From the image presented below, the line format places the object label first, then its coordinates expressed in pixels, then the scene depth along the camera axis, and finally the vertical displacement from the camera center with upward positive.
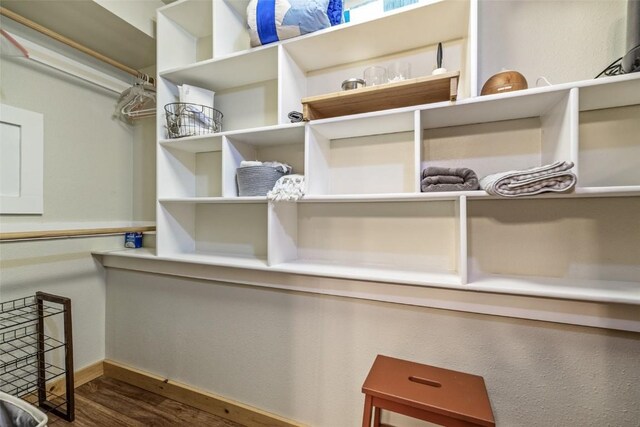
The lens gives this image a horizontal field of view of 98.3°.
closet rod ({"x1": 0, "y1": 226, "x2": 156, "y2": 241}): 1.21 -0.10
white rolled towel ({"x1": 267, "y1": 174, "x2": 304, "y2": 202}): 1.19 +0.10
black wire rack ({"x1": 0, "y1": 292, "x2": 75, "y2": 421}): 1.39 -0.75
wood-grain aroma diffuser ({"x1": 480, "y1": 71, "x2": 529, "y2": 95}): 0.93 +0.45
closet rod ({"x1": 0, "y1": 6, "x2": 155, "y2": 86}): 1.23 +0.86
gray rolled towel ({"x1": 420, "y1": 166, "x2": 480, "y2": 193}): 0.99 +0.12
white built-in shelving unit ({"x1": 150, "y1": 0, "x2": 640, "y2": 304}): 0.97 +0.22
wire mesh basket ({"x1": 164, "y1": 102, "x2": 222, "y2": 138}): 1.47 +0.50
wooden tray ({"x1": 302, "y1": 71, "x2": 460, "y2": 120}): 0.96 +0.46
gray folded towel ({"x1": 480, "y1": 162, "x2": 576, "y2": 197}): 0.80 +0.09
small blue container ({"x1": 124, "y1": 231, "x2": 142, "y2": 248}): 1.87 -0.19
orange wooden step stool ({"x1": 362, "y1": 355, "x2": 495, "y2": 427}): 0.77 -0.55
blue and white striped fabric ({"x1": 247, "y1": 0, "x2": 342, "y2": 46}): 1.17 +0.85
